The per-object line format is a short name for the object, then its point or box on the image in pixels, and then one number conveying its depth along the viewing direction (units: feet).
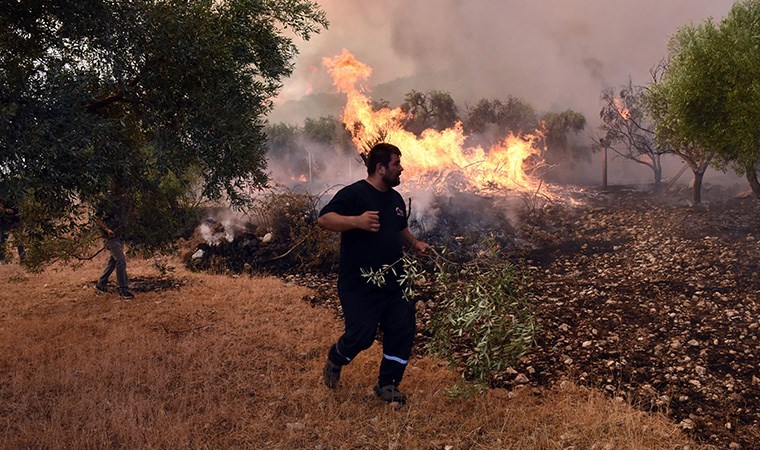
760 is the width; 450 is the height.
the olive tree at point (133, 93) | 19.26
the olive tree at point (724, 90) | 44.60
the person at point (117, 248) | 33.63
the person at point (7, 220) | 29.72
